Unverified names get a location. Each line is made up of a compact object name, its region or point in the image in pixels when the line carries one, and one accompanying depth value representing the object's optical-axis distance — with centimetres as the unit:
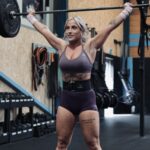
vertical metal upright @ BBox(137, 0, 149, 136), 690
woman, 296
